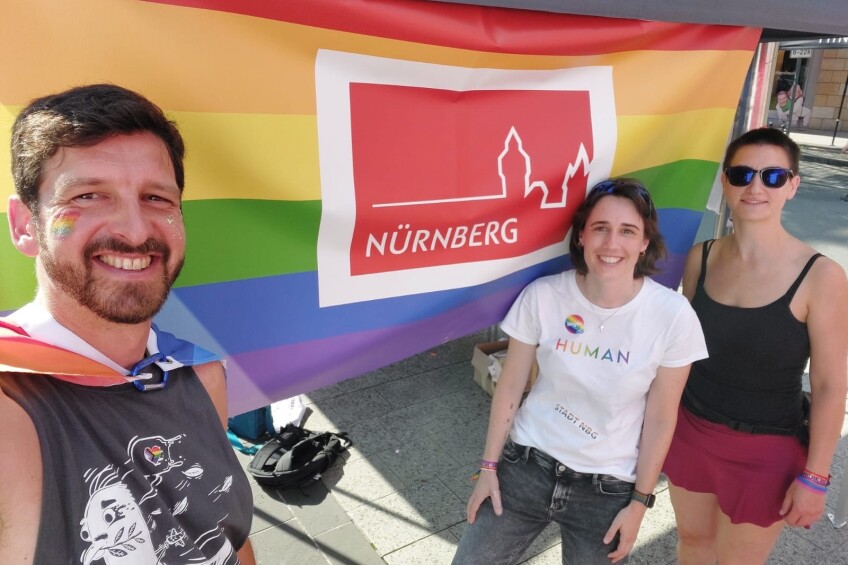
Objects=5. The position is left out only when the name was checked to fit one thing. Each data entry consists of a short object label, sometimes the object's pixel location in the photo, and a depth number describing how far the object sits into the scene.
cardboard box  4.25
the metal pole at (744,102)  2.93
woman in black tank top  1.98
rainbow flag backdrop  1.39
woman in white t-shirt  1.89
